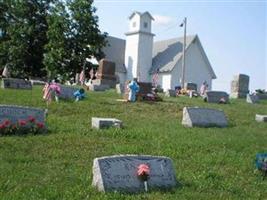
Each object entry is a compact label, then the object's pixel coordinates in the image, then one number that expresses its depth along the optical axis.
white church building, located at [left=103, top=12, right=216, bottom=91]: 46.19
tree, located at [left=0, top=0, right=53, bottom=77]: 37.48
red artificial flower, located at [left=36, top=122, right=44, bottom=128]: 9.72
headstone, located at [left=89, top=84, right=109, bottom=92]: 22.61
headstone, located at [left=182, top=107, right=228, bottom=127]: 12.32
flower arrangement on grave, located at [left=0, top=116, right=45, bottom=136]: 9.29
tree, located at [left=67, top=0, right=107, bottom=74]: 36.33
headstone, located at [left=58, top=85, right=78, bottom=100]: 16.01
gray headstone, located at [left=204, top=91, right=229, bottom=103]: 20.01
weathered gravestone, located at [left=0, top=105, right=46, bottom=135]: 9.62
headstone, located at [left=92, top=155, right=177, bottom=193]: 6.17
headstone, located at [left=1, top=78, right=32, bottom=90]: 18.61
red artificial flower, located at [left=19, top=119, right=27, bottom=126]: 9.54
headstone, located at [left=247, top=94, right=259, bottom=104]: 23.52
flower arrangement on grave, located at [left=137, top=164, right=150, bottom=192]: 6.29
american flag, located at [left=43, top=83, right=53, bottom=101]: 14.84
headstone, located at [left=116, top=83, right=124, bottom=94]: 21.36
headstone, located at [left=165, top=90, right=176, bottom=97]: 22.58
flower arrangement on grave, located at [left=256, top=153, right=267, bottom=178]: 7.60
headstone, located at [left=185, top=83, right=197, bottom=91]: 29.08
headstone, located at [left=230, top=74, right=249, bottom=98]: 27.07
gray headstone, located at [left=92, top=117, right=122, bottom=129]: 10.60
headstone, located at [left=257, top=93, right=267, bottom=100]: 26.62
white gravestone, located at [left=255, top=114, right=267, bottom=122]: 14.43
